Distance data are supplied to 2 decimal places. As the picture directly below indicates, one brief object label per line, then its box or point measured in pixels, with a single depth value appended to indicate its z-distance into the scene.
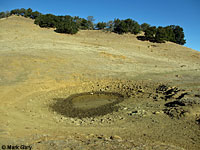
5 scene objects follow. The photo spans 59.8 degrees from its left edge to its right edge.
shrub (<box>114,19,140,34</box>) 35.34
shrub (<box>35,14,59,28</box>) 31.56
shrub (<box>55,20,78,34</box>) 29.40
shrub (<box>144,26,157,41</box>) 32.56
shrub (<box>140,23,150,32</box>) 44.83
